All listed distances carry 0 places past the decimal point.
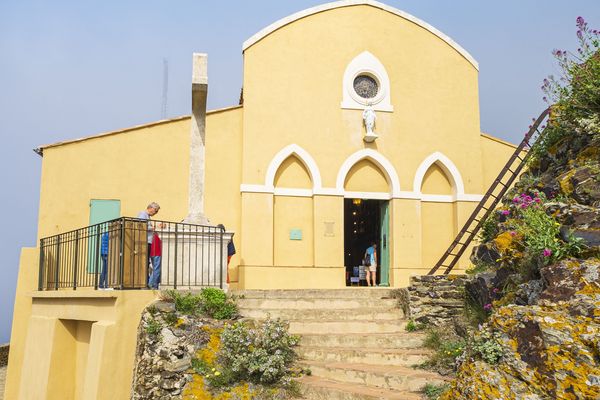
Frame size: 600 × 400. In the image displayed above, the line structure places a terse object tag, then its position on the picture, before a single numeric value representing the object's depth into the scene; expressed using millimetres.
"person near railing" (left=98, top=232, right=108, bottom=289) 10422
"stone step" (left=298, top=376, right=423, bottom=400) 6879
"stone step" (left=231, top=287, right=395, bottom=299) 10484
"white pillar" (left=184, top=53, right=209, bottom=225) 11188
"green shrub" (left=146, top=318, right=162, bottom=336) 8742
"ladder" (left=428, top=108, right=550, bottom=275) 10790
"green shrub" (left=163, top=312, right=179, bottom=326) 8906
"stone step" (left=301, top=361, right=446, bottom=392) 7281
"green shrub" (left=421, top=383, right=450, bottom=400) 6754
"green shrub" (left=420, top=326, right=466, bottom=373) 7793
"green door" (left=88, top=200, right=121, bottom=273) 14680
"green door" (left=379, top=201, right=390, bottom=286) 16500
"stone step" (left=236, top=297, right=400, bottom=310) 10242
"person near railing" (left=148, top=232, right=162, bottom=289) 10248
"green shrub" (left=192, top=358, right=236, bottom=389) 7995
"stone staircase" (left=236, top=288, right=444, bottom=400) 7340
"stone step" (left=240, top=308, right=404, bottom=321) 9914
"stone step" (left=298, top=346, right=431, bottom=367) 8289
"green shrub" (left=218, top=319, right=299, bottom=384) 7848
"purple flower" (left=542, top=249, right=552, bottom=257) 6354
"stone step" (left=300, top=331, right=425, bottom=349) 9008
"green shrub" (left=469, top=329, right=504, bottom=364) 5312
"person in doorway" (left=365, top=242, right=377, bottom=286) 16803
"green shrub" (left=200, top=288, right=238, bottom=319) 9391
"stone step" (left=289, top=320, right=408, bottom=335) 9570
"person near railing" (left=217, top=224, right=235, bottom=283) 12746
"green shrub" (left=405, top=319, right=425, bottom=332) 9570
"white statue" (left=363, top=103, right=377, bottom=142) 16234
